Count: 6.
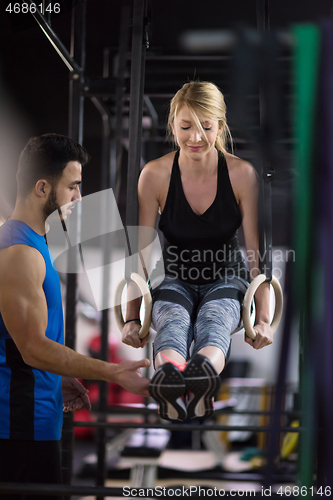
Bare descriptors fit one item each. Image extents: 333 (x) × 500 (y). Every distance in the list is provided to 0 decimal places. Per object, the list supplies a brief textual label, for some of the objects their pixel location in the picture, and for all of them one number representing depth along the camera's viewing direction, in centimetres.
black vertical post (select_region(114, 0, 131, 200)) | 715
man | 604
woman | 623
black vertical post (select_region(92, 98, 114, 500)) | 753
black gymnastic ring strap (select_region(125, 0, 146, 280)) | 610
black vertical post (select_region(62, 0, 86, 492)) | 693
